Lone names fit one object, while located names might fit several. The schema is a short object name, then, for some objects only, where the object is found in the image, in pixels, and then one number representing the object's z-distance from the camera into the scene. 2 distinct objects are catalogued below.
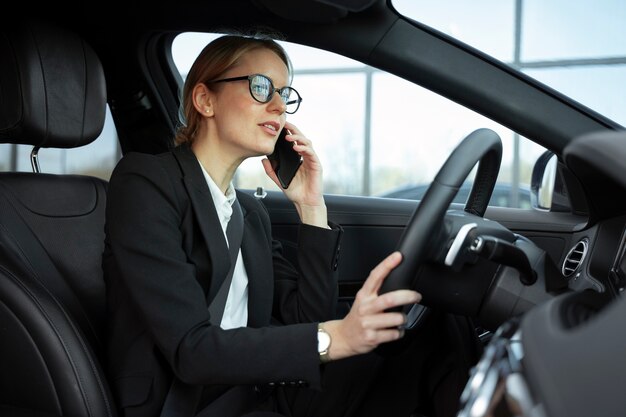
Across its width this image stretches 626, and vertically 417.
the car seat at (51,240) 1.32
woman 1.22
